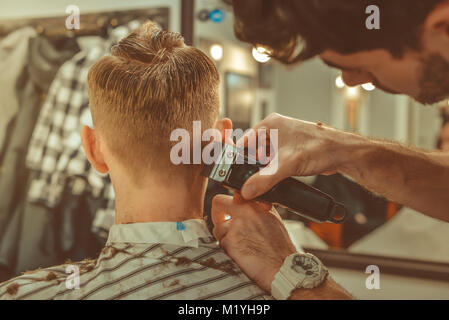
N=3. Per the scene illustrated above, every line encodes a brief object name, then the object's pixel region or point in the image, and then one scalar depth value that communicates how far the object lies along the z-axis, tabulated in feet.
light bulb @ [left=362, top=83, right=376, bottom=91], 6.52
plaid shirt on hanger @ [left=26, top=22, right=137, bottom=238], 5.83
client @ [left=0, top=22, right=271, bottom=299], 2.62
